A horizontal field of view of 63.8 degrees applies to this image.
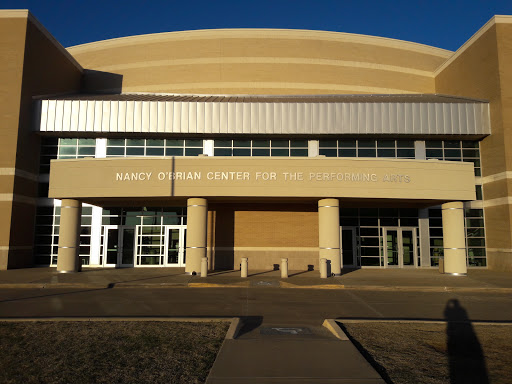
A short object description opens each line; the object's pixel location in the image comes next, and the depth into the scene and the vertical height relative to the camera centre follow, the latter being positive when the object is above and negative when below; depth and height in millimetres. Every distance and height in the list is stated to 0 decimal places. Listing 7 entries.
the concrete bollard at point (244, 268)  17828 -1183
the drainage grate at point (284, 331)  8141 -1813
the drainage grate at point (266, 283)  15877 -1665
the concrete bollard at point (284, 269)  18000 -1230
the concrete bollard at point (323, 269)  17641 -1195
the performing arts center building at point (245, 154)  21797 +4902
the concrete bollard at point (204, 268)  17844 -1192
